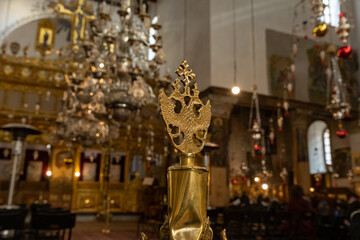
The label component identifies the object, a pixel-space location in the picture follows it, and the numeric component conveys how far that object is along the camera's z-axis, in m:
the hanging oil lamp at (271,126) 13.50
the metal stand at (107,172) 12.54
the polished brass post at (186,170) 1.20
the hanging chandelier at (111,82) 5.37
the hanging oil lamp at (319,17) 4.28
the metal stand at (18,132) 5.36
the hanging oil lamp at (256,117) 11.93
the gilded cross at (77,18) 13.66
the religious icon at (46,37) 12.92
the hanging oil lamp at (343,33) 3.80
